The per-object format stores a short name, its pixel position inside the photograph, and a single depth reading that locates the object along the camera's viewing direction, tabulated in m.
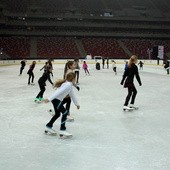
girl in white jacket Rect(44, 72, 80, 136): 5.11
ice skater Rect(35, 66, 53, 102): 8.83
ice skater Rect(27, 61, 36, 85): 13.38
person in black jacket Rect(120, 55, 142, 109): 7.37
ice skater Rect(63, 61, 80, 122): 5.95
